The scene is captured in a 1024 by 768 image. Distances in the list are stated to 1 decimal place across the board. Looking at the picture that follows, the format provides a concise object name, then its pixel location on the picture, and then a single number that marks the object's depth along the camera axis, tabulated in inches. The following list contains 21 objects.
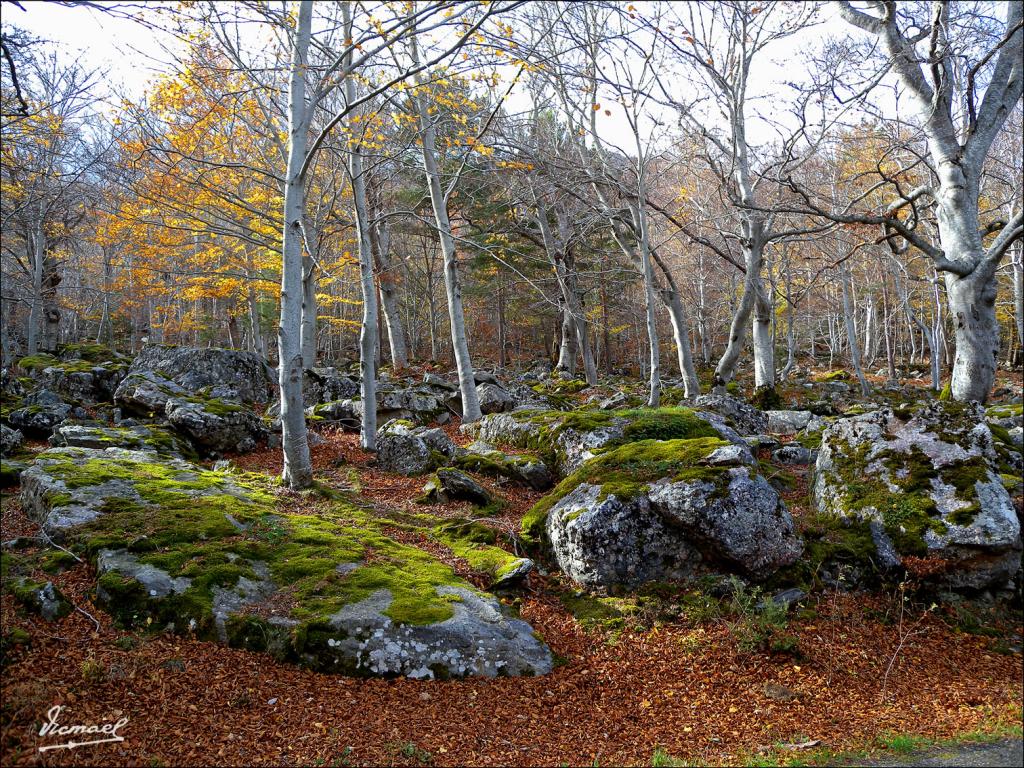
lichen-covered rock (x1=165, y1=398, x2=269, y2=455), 400.2
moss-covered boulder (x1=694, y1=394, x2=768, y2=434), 492.3
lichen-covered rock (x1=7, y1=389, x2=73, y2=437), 396.5
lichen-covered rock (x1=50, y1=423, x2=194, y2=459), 338.3
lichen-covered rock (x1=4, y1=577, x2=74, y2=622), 165.2
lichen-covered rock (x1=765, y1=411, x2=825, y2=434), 534.9
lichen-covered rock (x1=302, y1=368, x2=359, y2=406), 590.2
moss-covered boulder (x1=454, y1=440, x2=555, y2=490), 371.9
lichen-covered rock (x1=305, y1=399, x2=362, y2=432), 509.1
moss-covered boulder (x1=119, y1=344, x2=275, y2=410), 554.6
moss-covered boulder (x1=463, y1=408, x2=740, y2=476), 369.4
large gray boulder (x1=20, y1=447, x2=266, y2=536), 225.9
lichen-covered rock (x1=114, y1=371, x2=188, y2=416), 434.9
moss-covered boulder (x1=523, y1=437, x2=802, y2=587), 238.7
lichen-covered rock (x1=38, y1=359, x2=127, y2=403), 512.1
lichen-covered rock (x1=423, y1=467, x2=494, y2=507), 331.3
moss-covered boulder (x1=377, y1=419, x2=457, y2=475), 393.1
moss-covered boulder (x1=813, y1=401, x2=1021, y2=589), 240.2
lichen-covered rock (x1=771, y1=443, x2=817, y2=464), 410.9
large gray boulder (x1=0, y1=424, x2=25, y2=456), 321.7
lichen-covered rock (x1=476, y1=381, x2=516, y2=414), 585.0
